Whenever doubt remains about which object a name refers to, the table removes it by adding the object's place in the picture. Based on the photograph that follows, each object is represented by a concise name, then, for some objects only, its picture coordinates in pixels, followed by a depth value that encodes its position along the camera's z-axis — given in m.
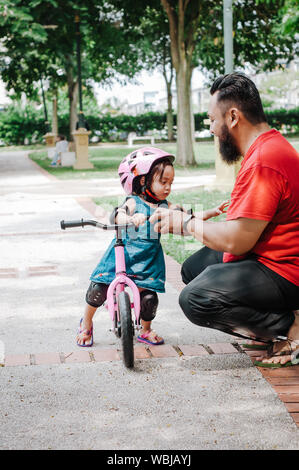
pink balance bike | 3.60
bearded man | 3.19
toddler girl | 3.84
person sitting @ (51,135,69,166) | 23.52
